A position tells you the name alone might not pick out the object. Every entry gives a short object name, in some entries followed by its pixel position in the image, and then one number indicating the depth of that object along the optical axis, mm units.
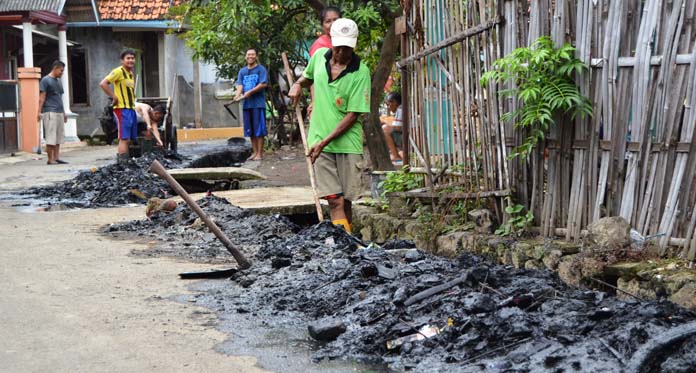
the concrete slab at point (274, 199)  10023
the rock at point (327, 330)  5012
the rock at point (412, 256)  6569
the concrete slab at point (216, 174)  12841
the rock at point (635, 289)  5324
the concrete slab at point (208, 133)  28750
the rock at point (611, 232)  5707
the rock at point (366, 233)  9208
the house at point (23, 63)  21156
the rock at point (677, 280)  5074
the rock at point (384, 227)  8633
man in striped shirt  15438
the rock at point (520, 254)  6500
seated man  15992
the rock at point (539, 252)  6307
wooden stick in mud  6902
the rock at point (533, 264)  6309
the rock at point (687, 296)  4961
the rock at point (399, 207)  8812
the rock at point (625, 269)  5496
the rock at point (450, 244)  7438
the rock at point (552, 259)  6152
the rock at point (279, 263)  6652
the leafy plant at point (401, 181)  8914
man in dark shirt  18016
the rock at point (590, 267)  5746
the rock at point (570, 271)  5906
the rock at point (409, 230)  8164
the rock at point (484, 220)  7289
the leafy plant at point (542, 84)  6160
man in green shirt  7895
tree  12203
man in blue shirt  16672
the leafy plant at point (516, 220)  6895
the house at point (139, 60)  28734
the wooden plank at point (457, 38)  7184
